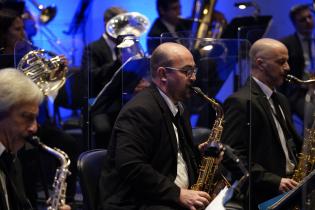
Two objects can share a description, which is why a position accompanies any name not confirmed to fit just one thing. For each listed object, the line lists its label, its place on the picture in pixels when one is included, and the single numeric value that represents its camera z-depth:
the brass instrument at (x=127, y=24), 13.48
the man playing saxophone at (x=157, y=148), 8.12
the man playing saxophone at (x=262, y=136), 9.73
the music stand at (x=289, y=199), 6.80
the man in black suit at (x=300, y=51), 13.62
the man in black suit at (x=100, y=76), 11.62
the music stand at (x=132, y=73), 10.26
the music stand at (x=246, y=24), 12.12
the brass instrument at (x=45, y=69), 10.18
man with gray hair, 6.99
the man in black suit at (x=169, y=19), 15.48
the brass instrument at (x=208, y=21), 15.00
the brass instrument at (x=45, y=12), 17.34
